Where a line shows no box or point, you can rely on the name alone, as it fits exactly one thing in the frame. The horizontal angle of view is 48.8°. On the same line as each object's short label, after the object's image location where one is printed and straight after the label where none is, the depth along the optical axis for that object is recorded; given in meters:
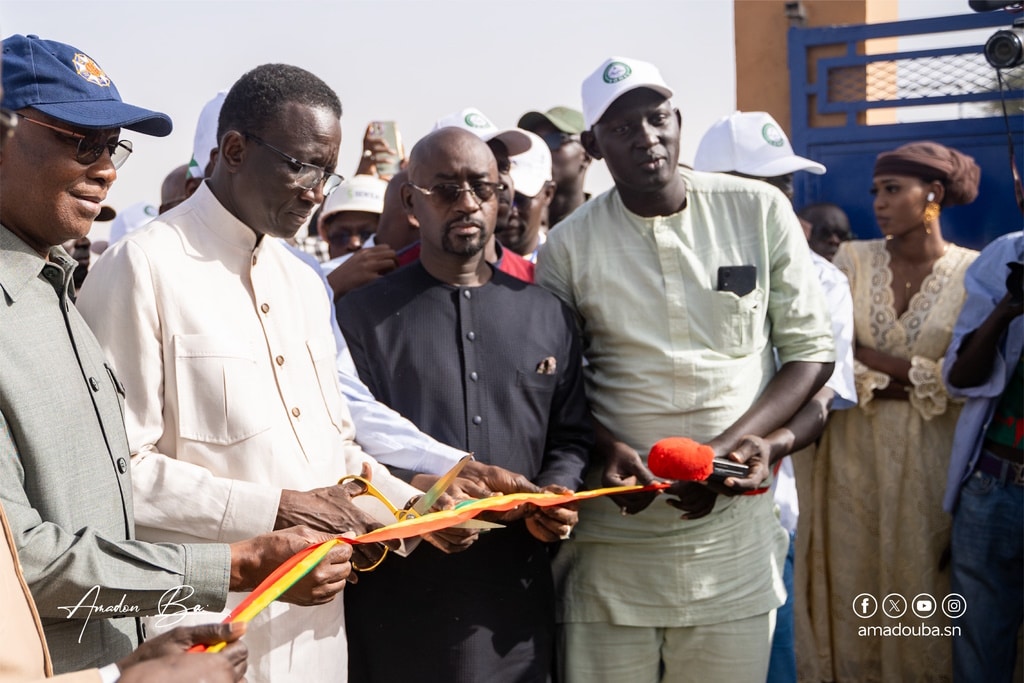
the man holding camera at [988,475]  5.24
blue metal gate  6.55
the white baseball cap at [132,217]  7.30
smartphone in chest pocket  4.19
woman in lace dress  5.81
